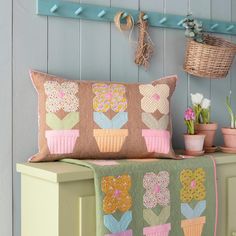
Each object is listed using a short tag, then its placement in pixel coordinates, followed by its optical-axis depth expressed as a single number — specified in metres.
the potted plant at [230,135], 1.99
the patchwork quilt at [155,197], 1.42
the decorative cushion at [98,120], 1.60
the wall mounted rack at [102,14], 1.76
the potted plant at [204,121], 1.97
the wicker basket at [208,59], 1.93
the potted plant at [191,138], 1.85
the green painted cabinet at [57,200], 1.38
